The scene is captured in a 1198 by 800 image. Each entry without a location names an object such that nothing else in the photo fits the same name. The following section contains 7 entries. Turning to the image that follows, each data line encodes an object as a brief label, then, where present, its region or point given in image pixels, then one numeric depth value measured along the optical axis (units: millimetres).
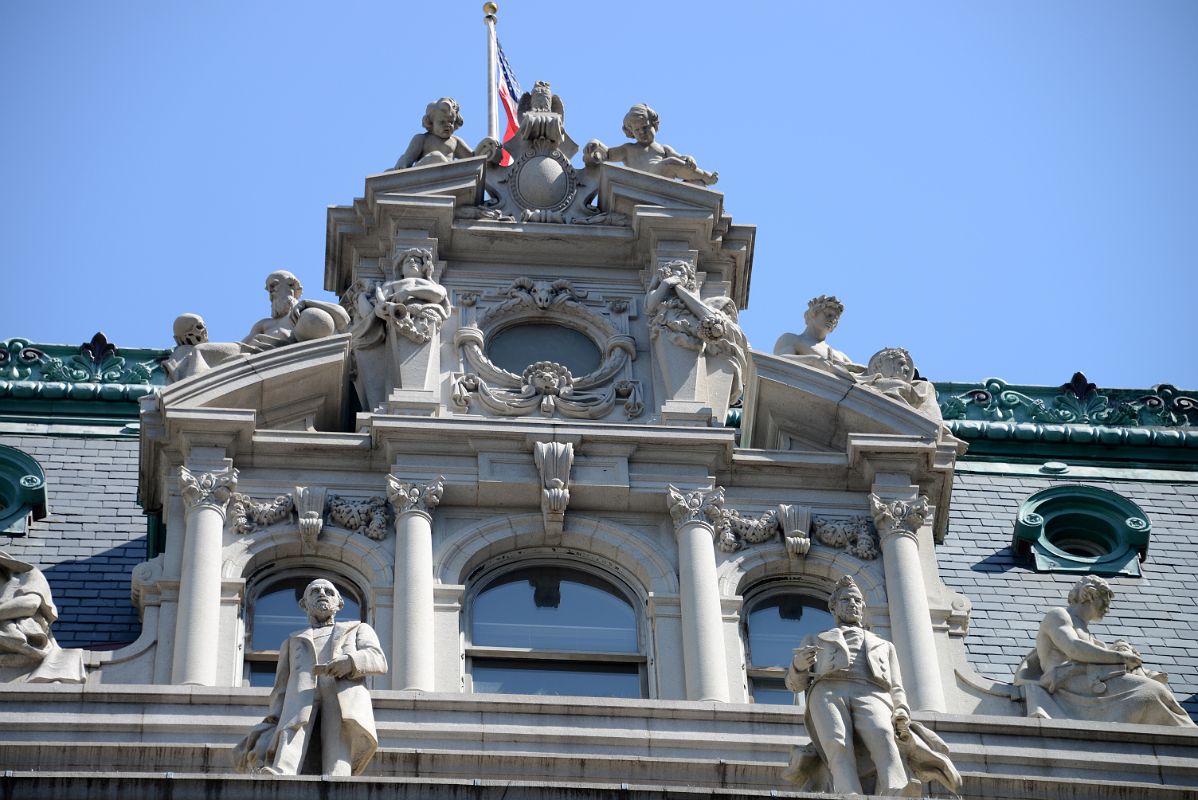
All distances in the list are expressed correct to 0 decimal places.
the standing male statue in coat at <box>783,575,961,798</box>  28703
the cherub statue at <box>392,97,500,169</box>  38062
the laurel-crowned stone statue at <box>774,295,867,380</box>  36406
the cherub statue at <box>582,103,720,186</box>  38031
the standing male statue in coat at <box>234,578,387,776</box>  28219
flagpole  42906
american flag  44406
